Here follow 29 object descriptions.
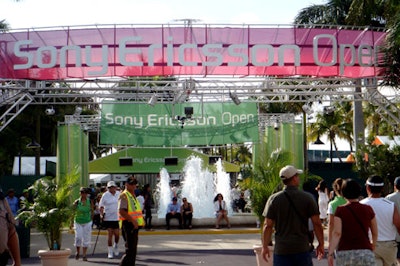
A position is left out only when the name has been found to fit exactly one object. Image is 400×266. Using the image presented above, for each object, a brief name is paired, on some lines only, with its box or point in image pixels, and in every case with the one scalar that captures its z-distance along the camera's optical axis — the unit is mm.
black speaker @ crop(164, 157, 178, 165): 42125
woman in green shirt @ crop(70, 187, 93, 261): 17453
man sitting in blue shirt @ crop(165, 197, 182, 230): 28406
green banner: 33156
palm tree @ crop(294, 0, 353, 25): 37031
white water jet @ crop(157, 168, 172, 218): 36169
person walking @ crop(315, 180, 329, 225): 25094
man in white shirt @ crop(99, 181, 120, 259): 17969
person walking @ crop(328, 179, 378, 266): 8203
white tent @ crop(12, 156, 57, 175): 51531
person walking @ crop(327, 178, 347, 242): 12195
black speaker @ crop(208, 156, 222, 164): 42875
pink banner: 22828
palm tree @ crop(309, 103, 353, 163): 65312
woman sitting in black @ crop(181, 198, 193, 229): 28250
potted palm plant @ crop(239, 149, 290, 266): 14617
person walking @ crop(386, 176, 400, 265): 10312
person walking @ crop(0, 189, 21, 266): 11406
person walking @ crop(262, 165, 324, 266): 8594
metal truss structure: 24844
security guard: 13250
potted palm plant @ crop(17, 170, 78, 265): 14688
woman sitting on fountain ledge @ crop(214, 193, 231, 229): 28078
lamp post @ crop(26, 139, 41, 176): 47125
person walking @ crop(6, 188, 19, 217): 24141
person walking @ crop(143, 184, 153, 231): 28266
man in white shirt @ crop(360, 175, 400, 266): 9172
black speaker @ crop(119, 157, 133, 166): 42281
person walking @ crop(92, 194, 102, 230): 28867
